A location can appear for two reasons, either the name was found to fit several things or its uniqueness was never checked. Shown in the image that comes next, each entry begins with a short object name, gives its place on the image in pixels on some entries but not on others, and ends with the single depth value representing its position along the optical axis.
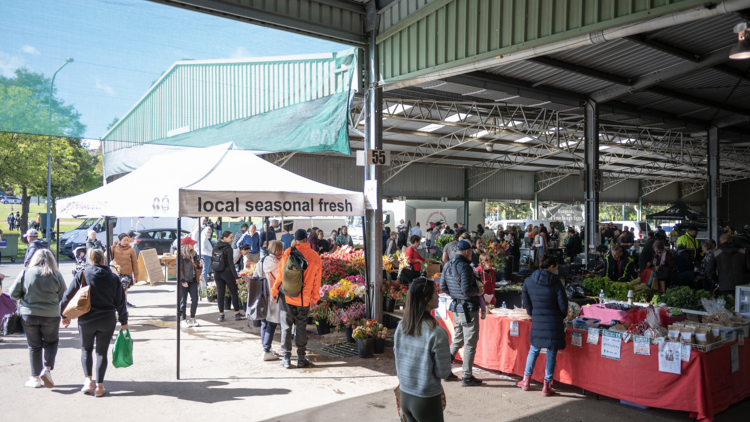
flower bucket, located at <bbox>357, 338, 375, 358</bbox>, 7.28
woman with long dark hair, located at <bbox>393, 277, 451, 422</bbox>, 3.25
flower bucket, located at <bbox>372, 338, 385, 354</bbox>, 7.47
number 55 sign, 8.11
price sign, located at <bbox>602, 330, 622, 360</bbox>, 5.36
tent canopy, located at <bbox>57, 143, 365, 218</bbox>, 6.28
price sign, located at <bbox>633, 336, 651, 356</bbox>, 5.16
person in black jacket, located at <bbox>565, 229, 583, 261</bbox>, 18.03
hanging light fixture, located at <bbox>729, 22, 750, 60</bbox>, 6.08
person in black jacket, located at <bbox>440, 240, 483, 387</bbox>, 6.02
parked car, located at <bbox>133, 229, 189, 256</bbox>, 18.69
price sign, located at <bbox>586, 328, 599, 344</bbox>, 5.53
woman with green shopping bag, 5.31
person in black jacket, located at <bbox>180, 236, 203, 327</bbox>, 9.05
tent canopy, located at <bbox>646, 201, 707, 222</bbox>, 20.96
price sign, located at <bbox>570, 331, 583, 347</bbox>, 5.66
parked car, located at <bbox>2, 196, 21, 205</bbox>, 56.90
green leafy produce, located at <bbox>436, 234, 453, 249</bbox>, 15.94
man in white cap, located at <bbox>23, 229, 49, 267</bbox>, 7.60
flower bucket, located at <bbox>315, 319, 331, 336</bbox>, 8.62
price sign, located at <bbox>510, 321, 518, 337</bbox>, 6.23
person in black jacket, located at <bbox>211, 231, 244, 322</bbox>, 9.45
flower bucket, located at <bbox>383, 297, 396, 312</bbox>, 9.70
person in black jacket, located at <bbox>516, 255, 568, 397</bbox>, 5.48
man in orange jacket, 6.68
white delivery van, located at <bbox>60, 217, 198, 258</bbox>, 20.97
